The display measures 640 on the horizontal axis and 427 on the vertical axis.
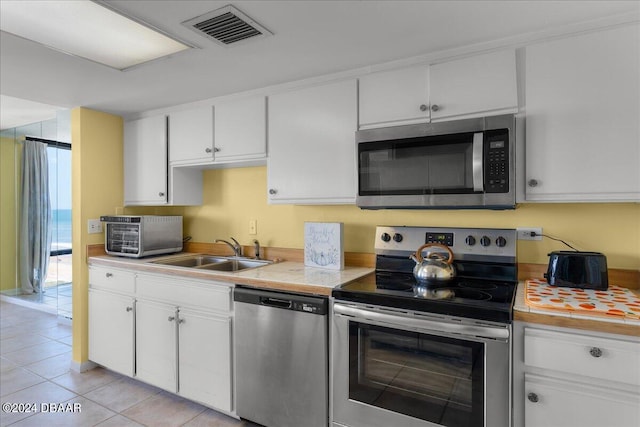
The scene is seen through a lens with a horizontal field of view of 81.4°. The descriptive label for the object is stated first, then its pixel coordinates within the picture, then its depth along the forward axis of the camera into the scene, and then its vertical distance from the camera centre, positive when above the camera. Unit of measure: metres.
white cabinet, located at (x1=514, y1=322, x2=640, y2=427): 1.31 -0.62
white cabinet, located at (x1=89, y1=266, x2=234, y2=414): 2.20 -0.79
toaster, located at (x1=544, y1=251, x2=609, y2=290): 1.71 -0.28
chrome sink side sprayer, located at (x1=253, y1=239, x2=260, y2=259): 2.83 -0.28
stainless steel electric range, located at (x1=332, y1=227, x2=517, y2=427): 1.48 -0.60
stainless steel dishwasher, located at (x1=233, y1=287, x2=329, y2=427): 1.88 -0.78
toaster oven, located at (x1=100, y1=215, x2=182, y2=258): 2.81 -0.18
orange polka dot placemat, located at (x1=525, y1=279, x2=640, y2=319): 1.38 -0.37
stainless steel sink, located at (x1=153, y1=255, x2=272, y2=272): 2.75 -0.39
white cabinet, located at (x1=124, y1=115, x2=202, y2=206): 2.94 +0.32
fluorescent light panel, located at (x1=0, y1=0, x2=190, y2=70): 1.61 +0.87
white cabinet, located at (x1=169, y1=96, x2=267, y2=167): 2.49 +0.56
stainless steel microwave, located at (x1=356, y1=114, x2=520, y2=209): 1.73 +0.23
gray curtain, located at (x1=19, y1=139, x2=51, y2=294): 4.81 +0.10
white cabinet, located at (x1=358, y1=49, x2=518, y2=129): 1.79 +0.62
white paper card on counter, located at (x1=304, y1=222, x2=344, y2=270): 2.34 -0.22
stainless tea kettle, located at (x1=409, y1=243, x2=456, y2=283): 1.86 -0.30
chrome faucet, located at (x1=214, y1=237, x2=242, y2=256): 2.91 -0.28
